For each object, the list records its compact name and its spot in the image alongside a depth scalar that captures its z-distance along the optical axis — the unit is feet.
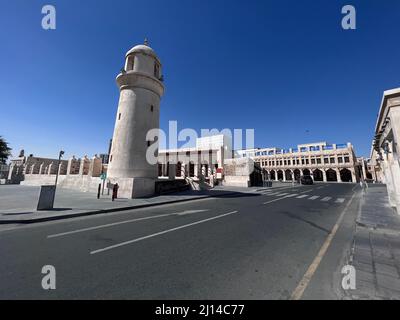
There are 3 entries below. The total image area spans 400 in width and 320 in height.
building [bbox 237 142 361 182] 177.38
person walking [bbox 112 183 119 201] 39.60
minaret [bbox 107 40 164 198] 51.93
